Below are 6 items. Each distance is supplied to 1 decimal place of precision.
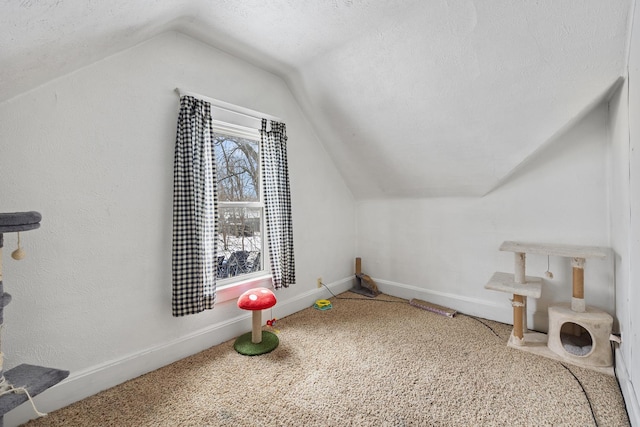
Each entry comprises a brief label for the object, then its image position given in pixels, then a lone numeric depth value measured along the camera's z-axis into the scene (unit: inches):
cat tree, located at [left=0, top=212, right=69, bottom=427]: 39.1
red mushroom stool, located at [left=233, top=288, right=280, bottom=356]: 82.1
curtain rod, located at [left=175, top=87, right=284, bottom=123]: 78.0
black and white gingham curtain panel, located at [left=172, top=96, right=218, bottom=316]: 74.2
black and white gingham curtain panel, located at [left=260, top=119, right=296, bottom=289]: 97.7
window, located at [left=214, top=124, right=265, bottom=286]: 92.0
